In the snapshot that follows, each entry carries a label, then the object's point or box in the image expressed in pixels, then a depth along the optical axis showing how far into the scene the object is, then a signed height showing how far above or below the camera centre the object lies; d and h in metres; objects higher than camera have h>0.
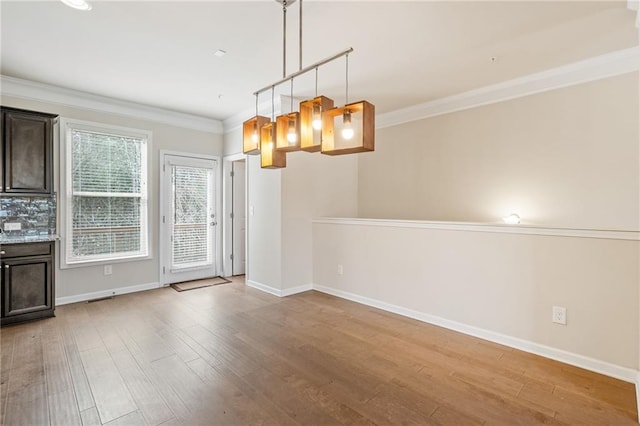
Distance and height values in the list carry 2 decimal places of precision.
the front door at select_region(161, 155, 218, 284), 4.95 -0.12
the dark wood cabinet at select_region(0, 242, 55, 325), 3.30 -0.76
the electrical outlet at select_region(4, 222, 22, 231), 3.57 -0.16
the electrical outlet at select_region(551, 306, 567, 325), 2.65 -0.88
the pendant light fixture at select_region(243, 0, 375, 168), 2.02 +0.57
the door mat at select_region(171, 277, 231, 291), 4.89 -1.17
